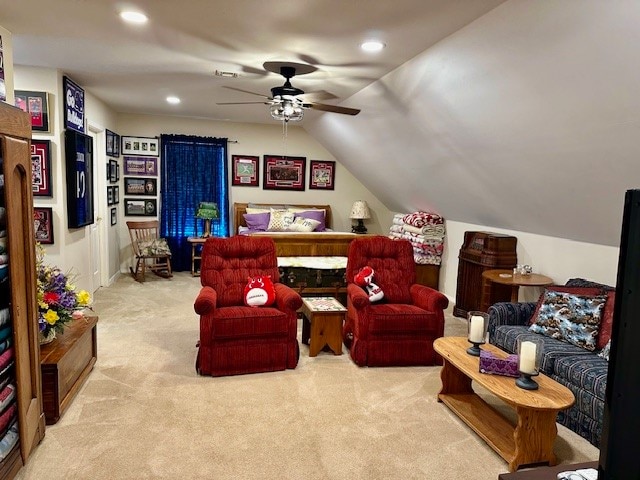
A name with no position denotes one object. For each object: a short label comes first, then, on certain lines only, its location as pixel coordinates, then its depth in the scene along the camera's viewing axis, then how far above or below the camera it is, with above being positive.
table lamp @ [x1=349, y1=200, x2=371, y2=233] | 7.66 -0.30
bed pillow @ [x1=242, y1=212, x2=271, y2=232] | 7.16 -0.47
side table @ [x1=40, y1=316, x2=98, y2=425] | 2.64 -1.18
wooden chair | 6.59 -0.93
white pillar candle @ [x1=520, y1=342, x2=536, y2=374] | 2.39 -0.85
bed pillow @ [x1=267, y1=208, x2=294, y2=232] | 7.08 -0.45
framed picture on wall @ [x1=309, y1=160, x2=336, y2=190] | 7.84 +0.35
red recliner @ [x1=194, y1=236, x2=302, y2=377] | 3.31 -1.03
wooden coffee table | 2.26 -1.18
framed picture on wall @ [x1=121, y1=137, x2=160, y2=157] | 6.94 +0.66
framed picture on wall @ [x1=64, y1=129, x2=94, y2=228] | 4.43 +0.08
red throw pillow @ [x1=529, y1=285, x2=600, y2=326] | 3.25 -0.67
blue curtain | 7.12 +0.10
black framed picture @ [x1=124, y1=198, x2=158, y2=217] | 7.04 -0.31
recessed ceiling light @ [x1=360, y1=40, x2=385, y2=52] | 3.21 +1.12
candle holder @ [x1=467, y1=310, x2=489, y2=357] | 2.83 -0.84
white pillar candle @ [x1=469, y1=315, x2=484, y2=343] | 2.83 -0.82
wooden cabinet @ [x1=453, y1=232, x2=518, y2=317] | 4.61 -0.69
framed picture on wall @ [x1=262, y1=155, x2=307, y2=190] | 7.63 +0.36
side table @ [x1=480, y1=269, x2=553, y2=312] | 3.92 -0.72
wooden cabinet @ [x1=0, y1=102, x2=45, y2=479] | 2.07 -0.46
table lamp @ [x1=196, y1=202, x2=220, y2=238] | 6.96 -0.36
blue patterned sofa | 2.61 -1.03
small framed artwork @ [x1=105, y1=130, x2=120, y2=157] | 6.09 +0.62
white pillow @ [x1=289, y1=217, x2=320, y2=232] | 7.08 -0.51
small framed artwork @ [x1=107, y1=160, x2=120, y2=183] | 6.19 +0.23
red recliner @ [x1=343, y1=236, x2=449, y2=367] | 3.62 -1.09
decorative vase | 2.84 -0.99
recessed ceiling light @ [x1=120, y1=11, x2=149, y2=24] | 2.81 +1.11
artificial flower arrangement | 2.79 -0.76
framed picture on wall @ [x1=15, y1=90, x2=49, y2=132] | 4.13 +0.73
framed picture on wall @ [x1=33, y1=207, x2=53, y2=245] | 4.21 -0.36
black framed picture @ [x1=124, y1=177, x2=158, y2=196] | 7.02 +0.03
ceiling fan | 3.87 +0.85
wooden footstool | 3.77 -1.14
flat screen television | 0.79 -0.30
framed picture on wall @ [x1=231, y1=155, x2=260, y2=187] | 7.47 +0.36
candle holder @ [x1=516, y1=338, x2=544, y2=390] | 2.38 -0.89
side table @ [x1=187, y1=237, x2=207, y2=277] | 6.80 -0.96
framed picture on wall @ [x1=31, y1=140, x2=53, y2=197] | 4.14 +0.17
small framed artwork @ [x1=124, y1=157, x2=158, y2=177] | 6.99 +0.35
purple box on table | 2.52 -0.95
